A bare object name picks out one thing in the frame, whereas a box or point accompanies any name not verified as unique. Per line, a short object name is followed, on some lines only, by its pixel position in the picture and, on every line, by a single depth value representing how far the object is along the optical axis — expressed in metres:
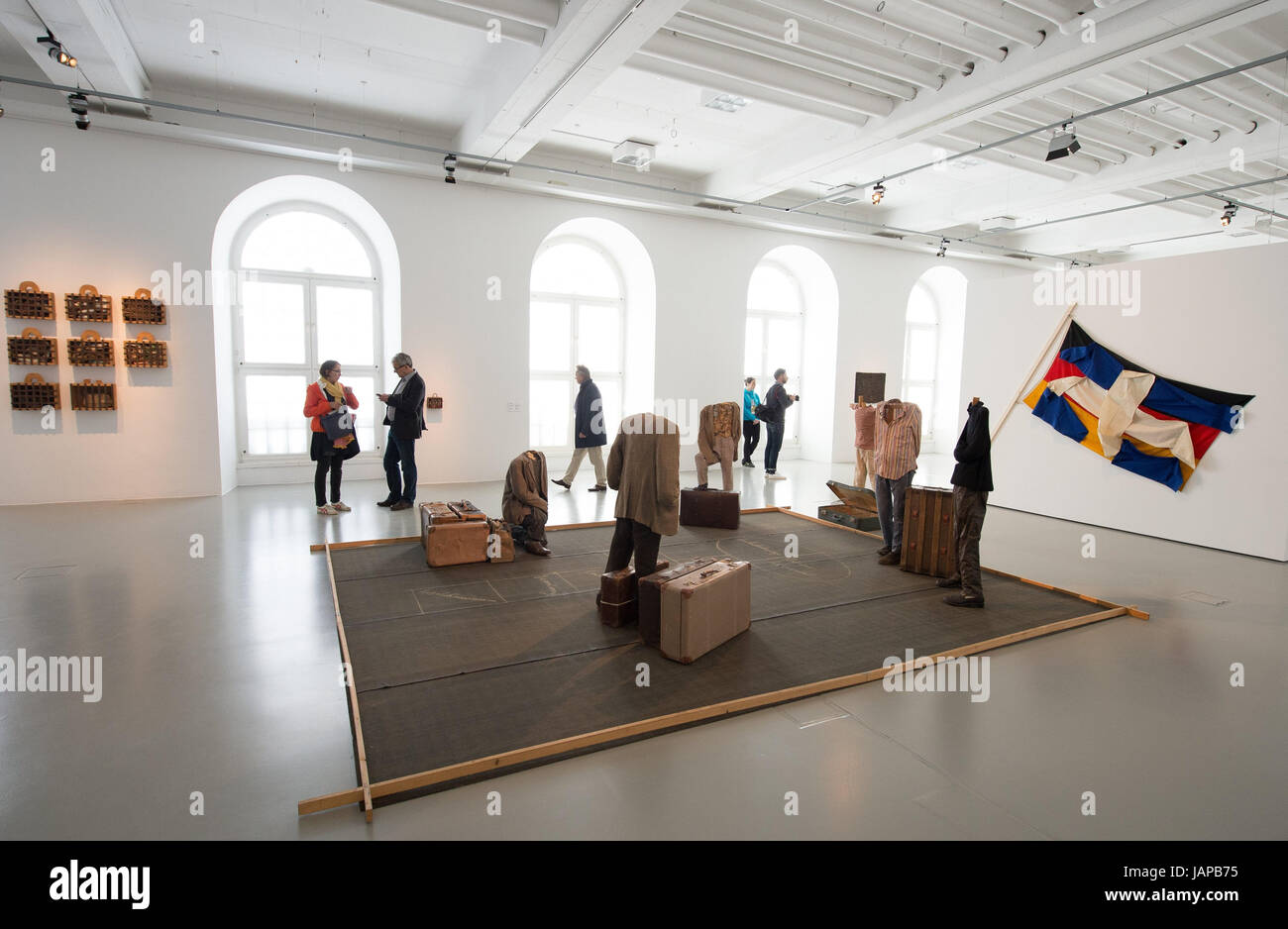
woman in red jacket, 7.16
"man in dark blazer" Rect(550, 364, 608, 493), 8.90
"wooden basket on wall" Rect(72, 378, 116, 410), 7.92
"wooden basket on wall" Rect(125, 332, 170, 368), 8.12
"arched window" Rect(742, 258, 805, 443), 13.80
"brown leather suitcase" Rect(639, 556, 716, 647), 3.92
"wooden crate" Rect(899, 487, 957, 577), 5.54
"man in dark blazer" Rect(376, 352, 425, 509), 7.70
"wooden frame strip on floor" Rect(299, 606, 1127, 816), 2.54
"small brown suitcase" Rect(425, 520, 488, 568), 5.56
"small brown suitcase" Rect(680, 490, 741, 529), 7.28
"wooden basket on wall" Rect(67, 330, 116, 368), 7.85
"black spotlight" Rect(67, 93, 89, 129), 6.98
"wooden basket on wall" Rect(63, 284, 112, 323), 7.80
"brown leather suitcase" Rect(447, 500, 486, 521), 5.84
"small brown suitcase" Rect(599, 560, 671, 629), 4.33
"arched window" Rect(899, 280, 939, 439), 15.93
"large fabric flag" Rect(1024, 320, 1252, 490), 7.06
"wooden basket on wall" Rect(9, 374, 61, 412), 7.68
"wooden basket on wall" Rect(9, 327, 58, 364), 7.66
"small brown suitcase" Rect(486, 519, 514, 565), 5.82
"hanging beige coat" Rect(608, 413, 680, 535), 4.30
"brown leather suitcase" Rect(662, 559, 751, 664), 3.76
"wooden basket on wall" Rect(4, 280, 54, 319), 7.56
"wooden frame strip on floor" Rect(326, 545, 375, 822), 2.49
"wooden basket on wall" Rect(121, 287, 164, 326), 8.05
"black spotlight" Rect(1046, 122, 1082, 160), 7.38
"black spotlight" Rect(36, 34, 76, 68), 6.04
